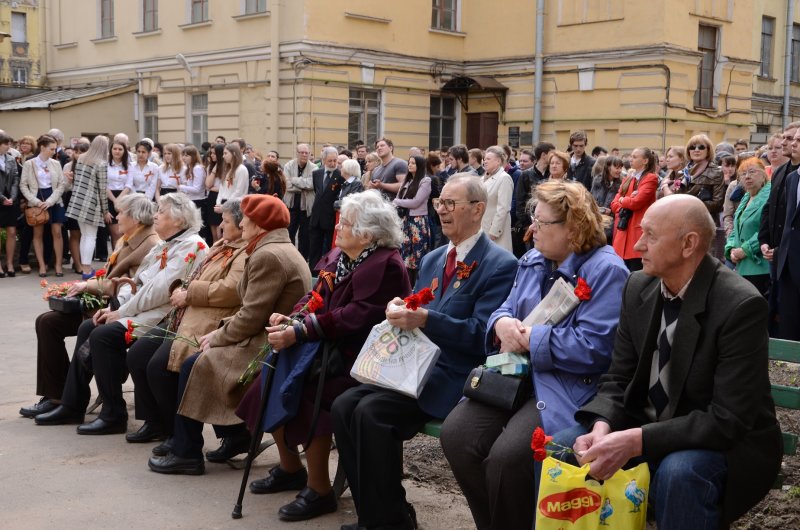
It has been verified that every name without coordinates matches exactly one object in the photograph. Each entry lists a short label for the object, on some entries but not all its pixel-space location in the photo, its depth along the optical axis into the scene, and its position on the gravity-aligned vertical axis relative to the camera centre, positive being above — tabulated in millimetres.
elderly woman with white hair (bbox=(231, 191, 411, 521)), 4688 -776
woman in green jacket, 7520 -439
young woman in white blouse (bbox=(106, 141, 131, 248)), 13805 -138
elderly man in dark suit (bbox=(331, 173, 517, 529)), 4262 -930
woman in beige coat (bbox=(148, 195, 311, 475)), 5191 -1041
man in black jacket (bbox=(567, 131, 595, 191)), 12336 +153
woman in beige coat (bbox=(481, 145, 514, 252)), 10961 -296
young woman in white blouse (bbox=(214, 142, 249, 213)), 13734 -157
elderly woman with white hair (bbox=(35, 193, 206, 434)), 5969 -1010
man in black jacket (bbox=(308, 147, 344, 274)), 13461 -576
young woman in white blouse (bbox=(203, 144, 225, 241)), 14117 -245
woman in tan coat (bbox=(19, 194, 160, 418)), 6449 -887
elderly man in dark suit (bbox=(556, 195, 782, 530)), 3205 -778
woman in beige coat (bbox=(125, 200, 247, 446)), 5508 -982
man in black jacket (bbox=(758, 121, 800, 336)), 6789 -194
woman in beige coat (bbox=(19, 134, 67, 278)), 13422 -380
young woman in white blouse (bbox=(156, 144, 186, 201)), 14469 -125
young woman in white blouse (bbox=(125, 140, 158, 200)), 14094 -166
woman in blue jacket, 3727 -733
